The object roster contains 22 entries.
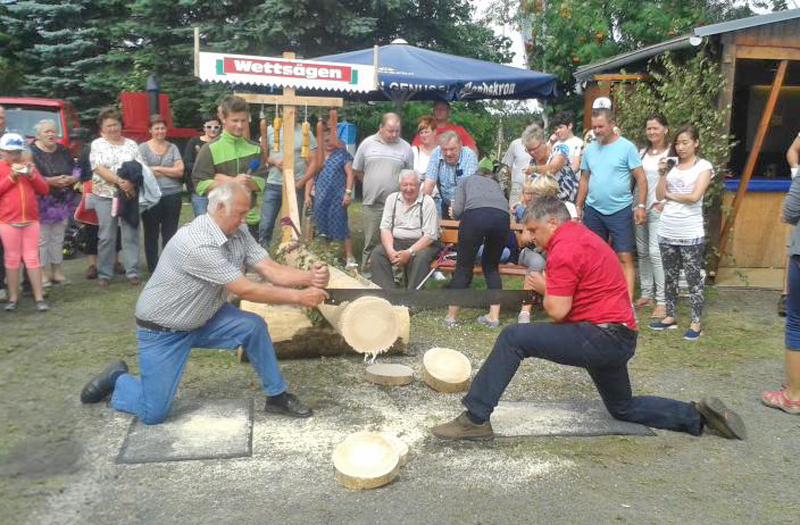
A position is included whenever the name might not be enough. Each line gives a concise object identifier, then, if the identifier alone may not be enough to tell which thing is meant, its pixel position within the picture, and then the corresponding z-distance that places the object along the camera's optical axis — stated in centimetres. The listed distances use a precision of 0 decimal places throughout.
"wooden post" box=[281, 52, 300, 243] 695
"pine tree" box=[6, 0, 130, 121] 1922
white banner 649
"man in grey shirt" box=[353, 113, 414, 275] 820
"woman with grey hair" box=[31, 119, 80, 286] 799
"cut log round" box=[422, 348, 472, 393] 538
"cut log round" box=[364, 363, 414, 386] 548
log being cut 548
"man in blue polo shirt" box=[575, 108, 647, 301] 710
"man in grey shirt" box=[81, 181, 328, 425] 429
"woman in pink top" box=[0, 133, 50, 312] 690
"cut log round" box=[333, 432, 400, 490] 390
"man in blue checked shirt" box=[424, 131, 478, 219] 758
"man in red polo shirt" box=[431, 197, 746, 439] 420
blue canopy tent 943
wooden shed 805
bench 784
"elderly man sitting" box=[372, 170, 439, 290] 730
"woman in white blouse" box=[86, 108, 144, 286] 804
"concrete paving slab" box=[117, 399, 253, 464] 423
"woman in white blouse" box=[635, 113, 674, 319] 727
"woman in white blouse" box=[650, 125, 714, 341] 668
